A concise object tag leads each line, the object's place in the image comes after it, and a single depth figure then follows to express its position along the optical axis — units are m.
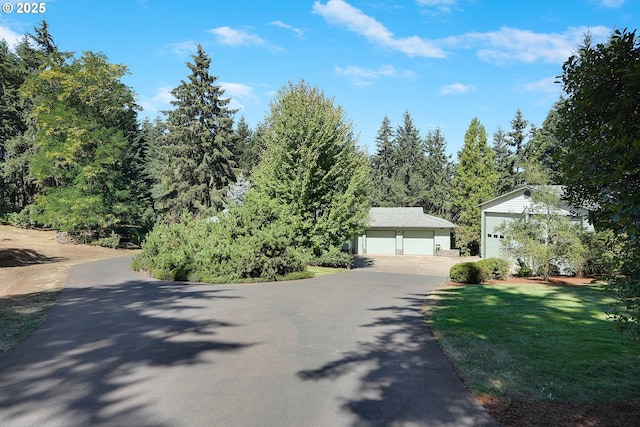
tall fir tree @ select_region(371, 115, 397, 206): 60.01
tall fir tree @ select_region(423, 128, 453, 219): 47.56
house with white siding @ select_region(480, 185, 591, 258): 25.34
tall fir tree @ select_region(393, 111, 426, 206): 52.03
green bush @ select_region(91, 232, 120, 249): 34.75
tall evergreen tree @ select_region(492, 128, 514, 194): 46.50
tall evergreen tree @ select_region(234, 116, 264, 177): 56.16
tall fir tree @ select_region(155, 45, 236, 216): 41.53
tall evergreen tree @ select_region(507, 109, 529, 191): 52.66
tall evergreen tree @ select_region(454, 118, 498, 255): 38.31
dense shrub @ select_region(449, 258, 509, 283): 18.31
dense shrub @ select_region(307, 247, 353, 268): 24.31
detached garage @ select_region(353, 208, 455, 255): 38.69
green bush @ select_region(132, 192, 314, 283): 17.81
